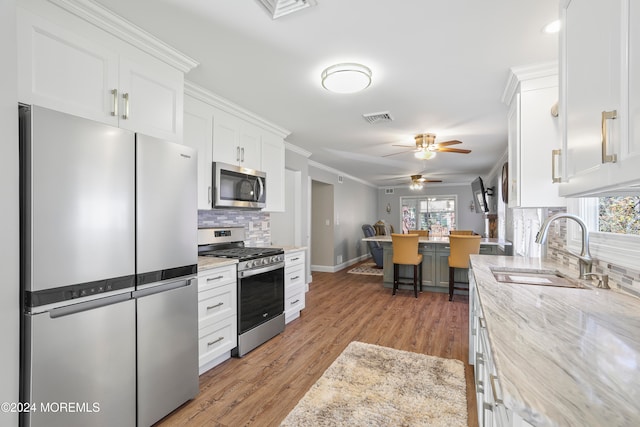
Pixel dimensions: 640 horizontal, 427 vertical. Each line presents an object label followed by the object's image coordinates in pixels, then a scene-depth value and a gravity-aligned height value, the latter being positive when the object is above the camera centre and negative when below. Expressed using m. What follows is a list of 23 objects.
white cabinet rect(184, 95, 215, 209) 2.65 +0.70
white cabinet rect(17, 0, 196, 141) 1.44 +0.81
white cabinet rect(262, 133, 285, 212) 3.67 +0.57
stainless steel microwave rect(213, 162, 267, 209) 2.86 +0.28
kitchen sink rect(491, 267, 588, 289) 1.68 -0.40
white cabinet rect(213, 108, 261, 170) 2.96 +0.77
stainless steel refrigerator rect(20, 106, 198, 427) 1.30 -0.31
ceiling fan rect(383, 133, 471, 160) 4.06 +0.94
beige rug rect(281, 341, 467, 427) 1.86 -1.27
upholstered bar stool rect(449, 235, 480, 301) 4.45 -0.53
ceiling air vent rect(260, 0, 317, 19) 1.60 +1.13
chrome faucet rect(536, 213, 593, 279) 1.66 -0.19
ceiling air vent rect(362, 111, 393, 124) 3.34 +1.11
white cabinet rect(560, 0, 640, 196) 0.81 +0.39
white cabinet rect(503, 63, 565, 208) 2.23 +0.60
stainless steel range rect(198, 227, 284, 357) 2.74 -0.68
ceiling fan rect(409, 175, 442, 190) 7.07 +0.79
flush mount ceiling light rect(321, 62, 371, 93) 2.27 +1.05
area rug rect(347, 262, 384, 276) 6.84 -1.34
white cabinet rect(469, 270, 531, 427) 0.74 -0.63
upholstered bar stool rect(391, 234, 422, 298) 4.71 -0.59
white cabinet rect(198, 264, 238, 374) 2.34 -0.84
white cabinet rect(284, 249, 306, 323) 3.50 -0.85
